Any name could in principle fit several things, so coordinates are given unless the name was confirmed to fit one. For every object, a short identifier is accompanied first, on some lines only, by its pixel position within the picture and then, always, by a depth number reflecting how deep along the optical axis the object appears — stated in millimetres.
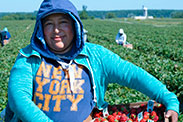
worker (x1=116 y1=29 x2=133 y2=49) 12211
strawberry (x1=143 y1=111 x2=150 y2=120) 2003
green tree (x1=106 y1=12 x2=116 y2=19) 123125
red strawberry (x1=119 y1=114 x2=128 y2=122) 2011
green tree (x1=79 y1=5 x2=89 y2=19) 98250
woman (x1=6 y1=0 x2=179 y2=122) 1705
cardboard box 2045
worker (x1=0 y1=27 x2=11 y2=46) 15031
